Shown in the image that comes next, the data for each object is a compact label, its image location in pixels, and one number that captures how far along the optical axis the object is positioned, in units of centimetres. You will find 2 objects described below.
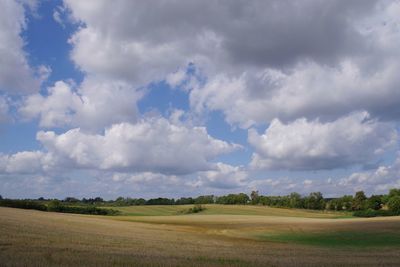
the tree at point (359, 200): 15350
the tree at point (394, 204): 12900
